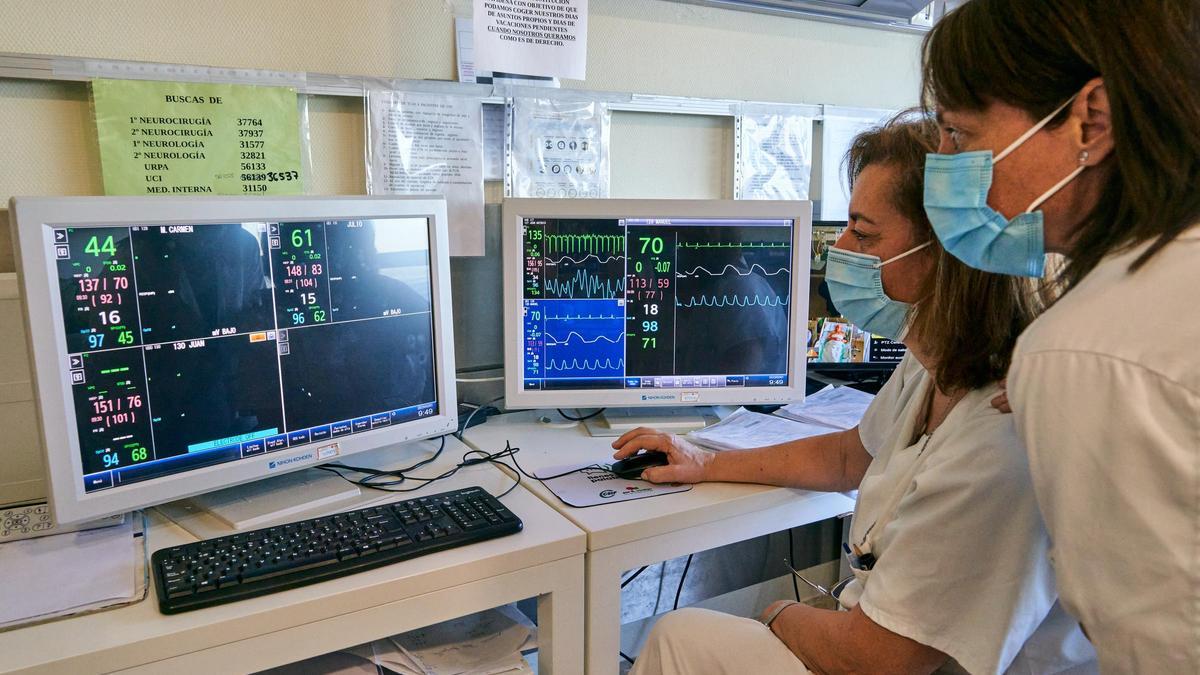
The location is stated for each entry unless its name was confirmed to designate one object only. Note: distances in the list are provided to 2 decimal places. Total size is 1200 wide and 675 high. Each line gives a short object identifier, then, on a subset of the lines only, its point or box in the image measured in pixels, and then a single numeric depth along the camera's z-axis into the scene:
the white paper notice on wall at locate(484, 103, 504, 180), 1.65
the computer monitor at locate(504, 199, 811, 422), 1.53
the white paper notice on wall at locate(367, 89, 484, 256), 1.54
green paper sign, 1.31
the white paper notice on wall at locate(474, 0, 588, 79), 1.53
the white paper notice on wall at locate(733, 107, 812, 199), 1.88
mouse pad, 1.25
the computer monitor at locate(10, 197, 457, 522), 0.96
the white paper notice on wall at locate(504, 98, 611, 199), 1.67
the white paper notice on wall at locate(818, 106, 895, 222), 1.98
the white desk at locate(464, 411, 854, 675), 1.16
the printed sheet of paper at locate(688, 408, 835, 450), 1.45
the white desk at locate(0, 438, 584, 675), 0.86
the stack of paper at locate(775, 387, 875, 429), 1.58
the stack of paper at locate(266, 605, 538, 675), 1.12
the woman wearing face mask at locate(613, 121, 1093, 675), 0.88
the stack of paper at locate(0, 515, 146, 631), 0.91
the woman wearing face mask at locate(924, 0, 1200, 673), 0.60
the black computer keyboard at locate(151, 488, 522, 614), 0.94
